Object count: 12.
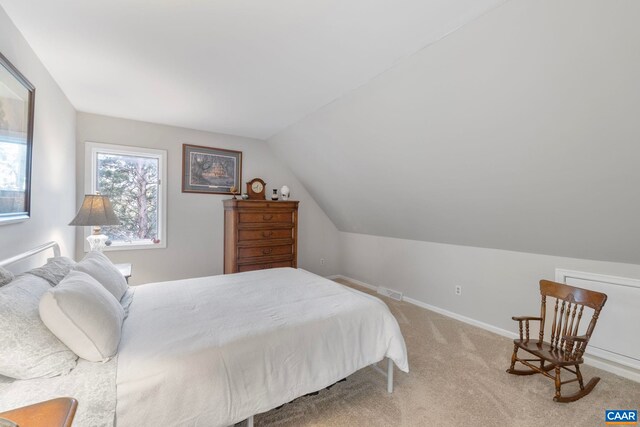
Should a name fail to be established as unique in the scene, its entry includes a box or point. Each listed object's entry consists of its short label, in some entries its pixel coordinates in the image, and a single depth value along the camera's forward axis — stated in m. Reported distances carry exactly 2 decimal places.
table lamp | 2.55
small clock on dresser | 4.31
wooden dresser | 3.80
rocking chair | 1.93
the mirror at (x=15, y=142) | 1.57
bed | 1.16
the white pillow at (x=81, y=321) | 1.21
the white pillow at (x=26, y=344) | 1.08
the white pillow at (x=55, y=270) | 1.58
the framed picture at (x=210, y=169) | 3.92
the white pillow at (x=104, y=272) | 1.82
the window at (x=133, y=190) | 3.53
